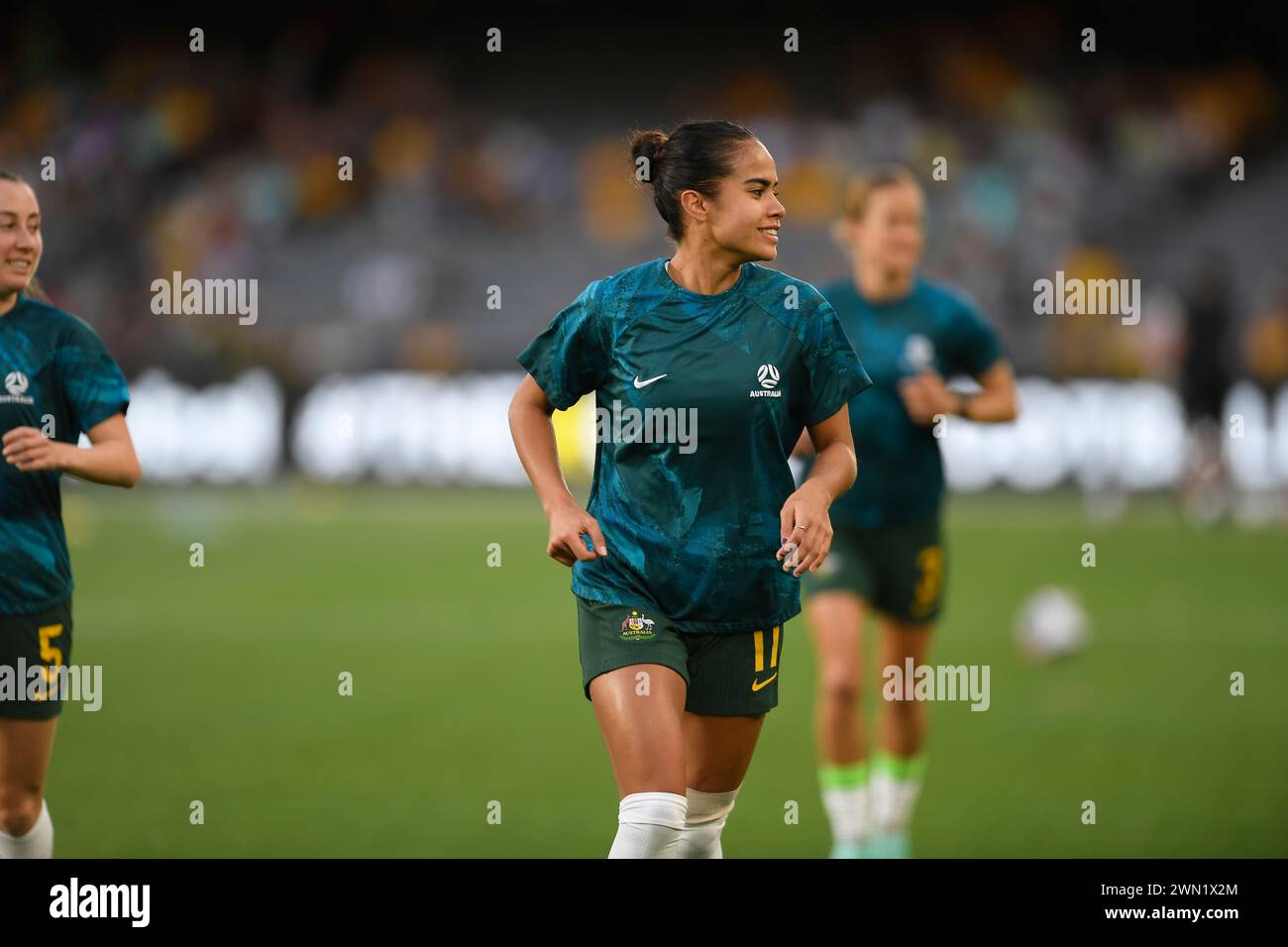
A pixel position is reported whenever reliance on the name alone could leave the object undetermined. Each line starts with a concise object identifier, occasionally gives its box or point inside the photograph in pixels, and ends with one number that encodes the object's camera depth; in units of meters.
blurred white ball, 11.27
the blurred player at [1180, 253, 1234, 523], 18.47
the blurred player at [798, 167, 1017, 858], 6.50
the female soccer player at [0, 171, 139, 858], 4.89
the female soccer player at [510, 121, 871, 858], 4.44
